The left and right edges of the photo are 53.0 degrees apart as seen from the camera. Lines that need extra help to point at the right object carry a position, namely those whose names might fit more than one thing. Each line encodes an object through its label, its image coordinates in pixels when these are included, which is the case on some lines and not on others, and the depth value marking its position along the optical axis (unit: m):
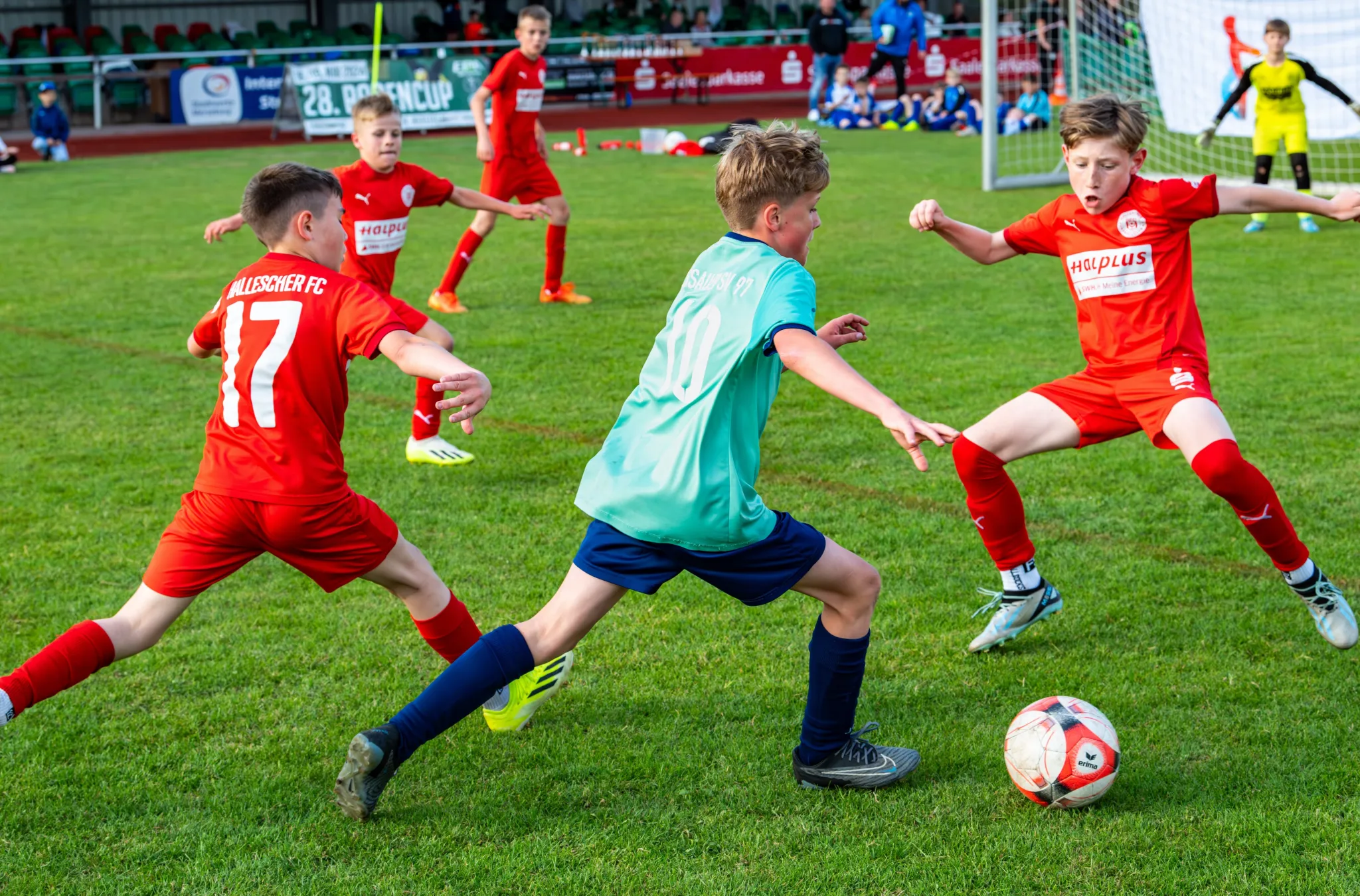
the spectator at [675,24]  31.45
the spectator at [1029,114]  21.16
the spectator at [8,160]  20.09
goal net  16.20
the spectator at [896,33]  24.02
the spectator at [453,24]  31.53
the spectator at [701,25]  32.02
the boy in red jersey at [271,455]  3.29
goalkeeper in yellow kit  11.80
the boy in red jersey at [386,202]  6.28
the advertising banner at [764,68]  29.86
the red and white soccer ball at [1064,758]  3.20
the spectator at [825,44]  24.98
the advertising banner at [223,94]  26.20
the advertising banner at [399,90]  23.81
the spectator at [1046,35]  20.45
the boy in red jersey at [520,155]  9.94
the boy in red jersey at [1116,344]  4.10
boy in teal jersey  3.04
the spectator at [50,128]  21.42
